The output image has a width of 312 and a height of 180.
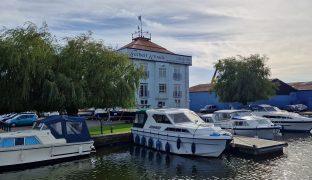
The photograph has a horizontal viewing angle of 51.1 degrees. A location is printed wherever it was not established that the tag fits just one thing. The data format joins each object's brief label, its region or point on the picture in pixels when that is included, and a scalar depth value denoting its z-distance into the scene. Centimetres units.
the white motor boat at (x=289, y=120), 3369
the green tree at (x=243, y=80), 4472
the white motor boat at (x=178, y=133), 2144
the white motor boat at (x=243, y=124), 2878
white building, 4804
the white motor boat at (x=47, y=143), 1903
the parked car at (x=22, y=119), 3558
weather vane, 5549
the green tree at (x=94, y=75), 2519
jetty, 2203
